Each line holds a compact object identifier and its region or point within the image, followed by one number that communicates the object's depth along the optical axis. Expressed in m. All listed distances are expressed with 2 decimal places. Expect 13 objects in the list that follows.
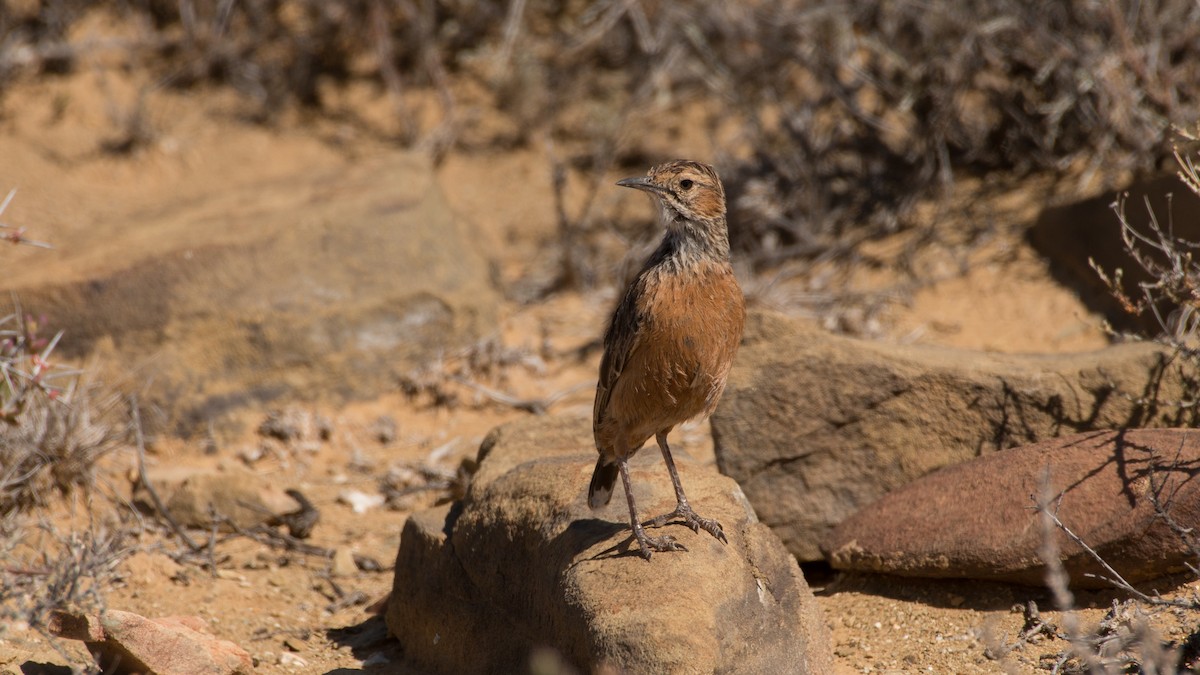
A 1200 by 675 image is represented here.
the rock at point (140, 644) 9.45
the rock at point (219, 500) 13.40
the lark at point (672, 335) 9.93
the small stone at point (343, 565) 13.12
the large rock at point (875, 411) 10.98
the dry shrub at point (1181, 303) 10.16
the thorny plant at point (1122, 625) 8.60
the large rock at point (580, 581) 8.40
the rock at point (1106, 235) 13.83
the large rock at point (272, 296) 15.63
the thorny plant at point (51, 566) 9.14
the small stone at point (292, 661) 10.85
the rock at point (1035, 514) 9.52
